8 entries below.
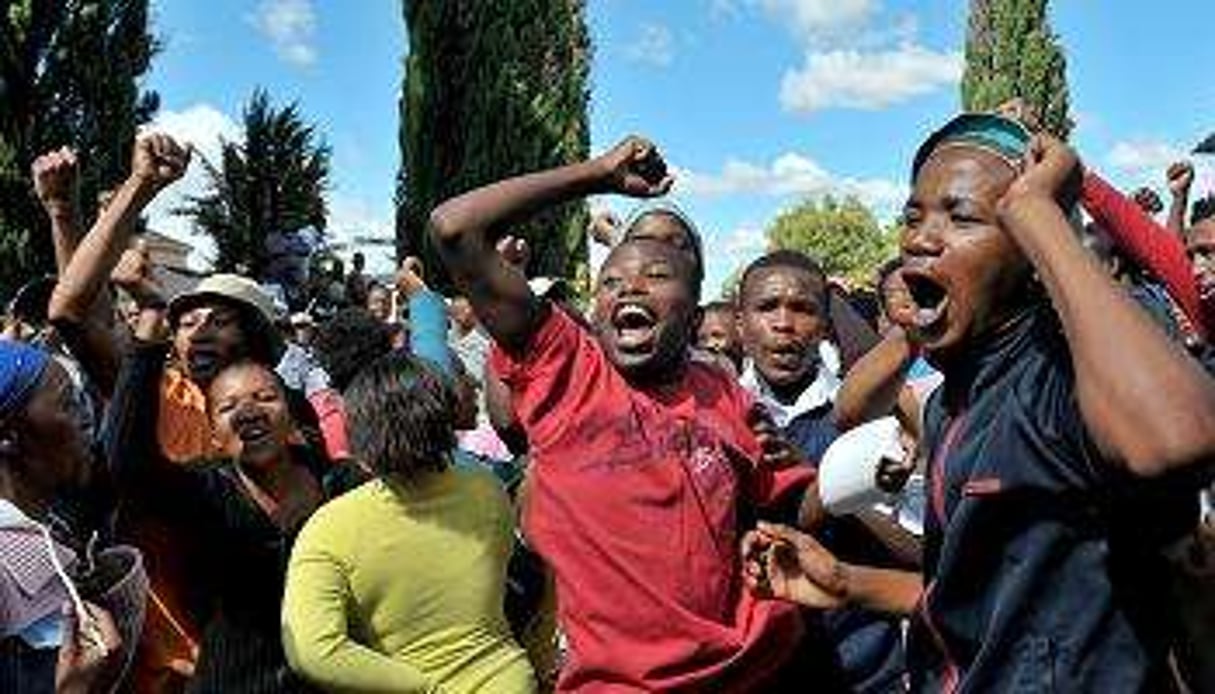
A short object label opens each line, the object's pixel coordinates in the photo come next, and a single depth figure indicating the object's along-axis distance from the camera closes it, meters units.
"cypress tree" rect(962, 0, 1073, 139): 34.44
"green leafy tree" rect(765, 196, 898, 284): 88.19
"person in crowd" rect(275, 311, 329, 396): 6.63
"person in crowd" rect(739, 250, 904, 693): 4.10
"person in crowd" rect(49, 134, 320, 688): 3.51
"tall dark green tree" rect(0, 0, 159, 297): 14.46
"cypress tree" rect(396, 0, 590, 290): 18.50
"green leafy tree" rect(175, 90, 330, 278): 17.73
